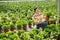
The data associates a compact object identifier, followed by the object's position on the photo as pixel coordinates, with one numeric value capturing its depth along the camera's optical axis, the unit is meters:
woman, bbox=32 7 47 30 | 2.40
